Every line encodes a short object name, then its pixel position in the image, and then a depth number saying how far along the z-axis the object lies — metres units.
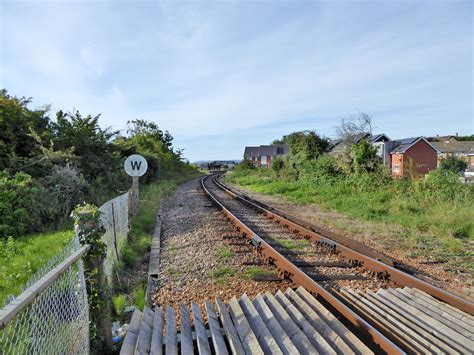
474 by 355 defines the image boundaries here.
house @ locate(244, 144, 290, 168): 86.19
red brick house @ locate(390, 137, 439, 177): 39.12
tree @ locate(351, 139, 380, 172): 17.11
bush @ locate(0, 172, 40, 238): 7.35
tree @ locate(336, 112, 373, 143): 26.28
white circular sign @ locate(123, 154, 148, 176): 9.66
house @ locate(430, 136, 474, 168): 55.91
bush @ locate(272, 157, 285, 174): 30.16
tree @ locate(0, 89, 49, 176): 10.16
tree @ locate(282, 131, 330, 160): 23.88
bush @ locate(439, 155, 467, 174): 19.76
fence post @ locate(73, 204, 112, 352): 3.22
